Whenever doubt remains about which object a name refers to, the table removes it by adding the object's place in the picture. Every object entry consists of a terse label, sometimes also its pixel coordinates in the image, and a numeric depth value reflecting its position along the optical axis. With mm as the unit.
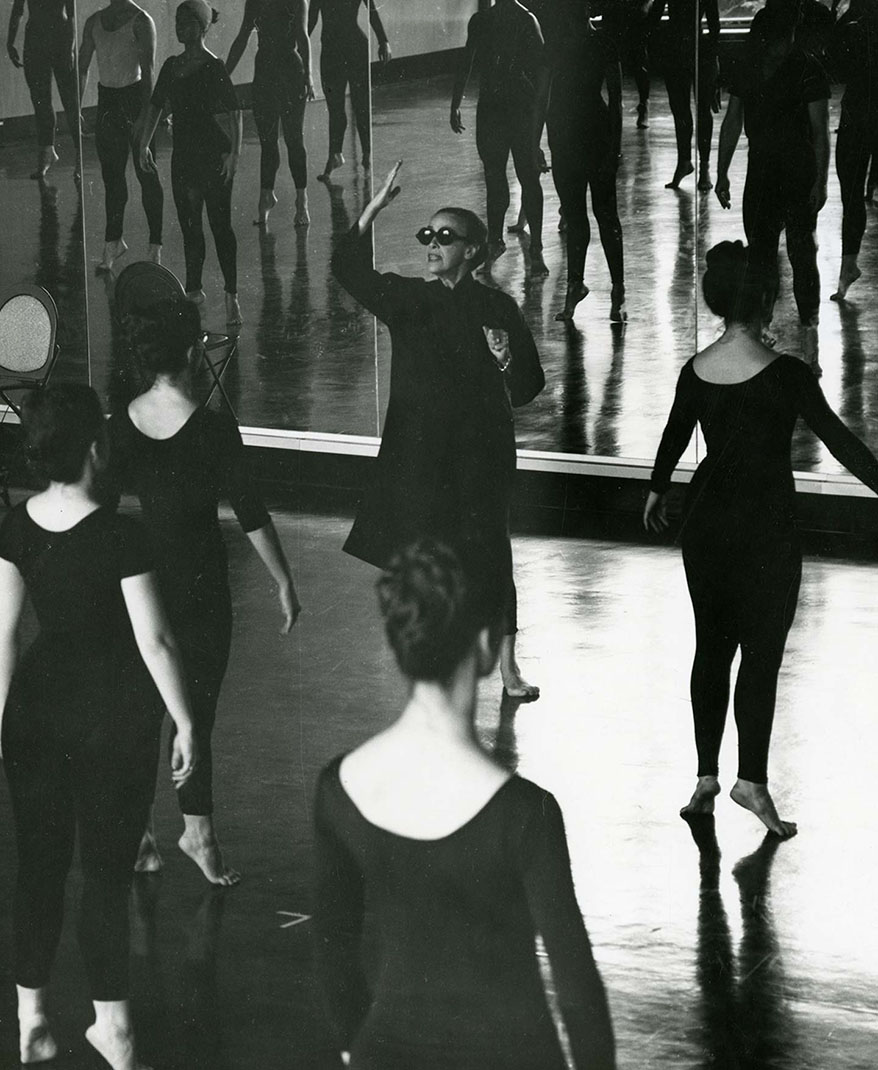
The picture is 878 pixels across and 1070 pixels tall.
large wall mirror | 7535
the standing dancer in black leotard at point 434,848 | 3770
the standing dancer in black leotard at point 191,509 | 6227
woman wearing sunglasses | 6227
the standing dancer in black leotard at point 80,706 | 5520
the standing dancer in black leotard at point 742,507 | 6207
